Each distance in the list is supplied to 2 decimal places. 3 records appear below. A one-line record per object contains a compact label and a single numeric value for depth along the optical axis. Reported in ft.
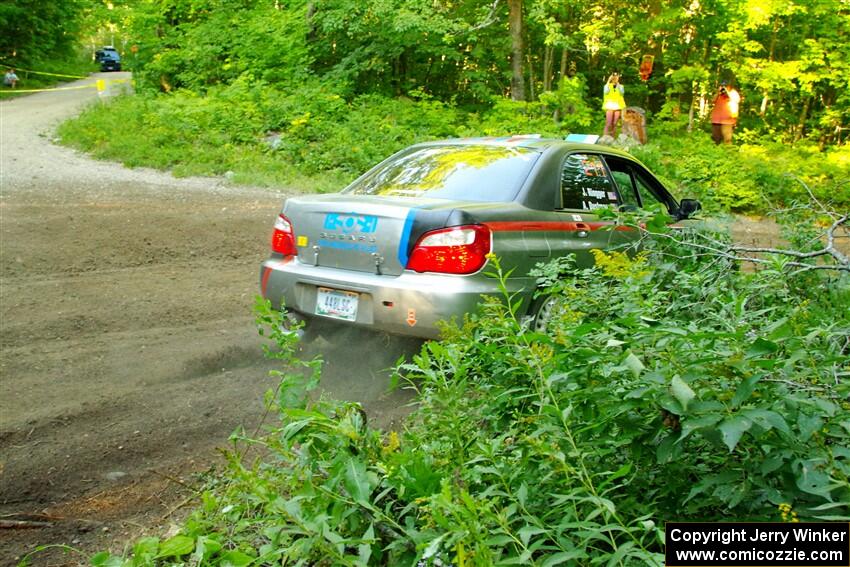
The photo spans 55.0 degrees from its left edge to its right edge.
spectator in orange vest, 64.64
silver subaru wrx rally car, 16.15
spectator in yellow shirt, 62.75
